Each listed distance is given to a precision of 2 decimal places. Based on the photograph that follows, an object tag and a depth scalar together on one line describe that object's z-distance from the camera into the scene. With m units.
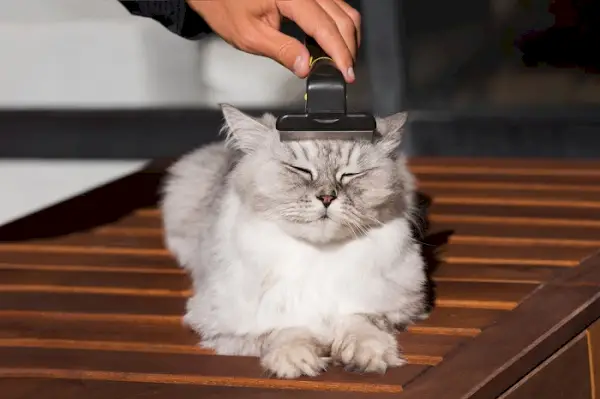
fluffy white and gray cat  1.41
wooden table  1.39
